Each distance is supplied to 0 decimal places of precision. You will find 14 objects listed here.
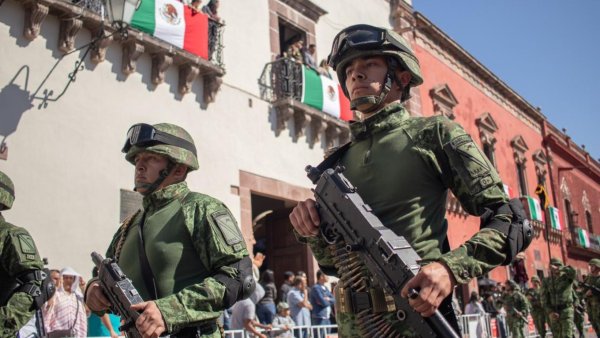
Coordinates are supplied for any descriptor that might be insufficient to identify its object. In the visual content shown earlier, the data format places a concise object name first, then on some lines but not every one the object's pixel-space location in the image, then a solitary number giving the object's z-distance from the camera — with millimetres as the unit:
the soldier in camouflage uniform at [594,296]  12297
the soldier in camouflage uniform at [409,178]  2180
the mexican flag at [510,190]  23216
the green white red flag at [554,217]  27359
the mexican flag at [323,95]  13383
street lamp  8742
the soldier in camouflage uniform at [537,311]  14227
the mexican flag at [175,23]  10086
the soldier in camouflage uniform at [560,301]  12039
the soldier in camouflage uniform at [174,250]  2889
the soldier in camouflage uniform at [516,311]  13903
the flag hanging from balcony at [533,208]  25062
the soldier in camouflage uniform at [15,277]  4105
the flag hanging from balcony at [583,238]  31505
